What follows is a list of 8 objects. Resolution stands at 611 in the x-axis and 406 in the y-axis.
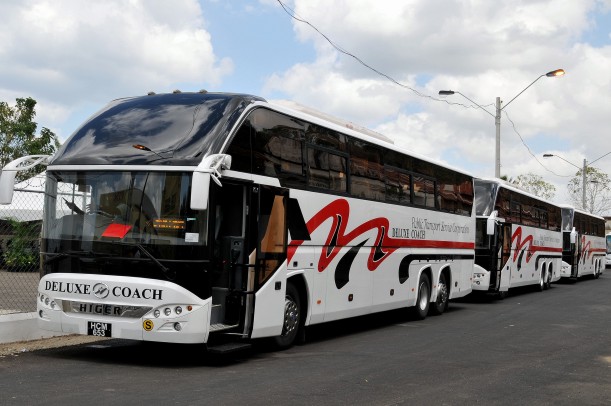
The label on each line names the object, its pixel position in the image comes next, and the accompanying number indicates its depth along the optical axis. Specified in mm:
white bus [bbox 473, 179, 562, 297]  22422
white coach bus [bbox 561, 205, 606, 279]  35625
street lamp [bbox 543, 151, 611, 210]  53700
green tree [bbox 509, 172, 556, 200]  76188
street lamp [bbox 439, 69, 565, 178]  30395
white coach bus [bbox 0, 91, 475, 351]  9578
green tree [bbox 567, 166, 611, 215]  75312
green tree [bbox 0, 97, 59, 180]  42906
